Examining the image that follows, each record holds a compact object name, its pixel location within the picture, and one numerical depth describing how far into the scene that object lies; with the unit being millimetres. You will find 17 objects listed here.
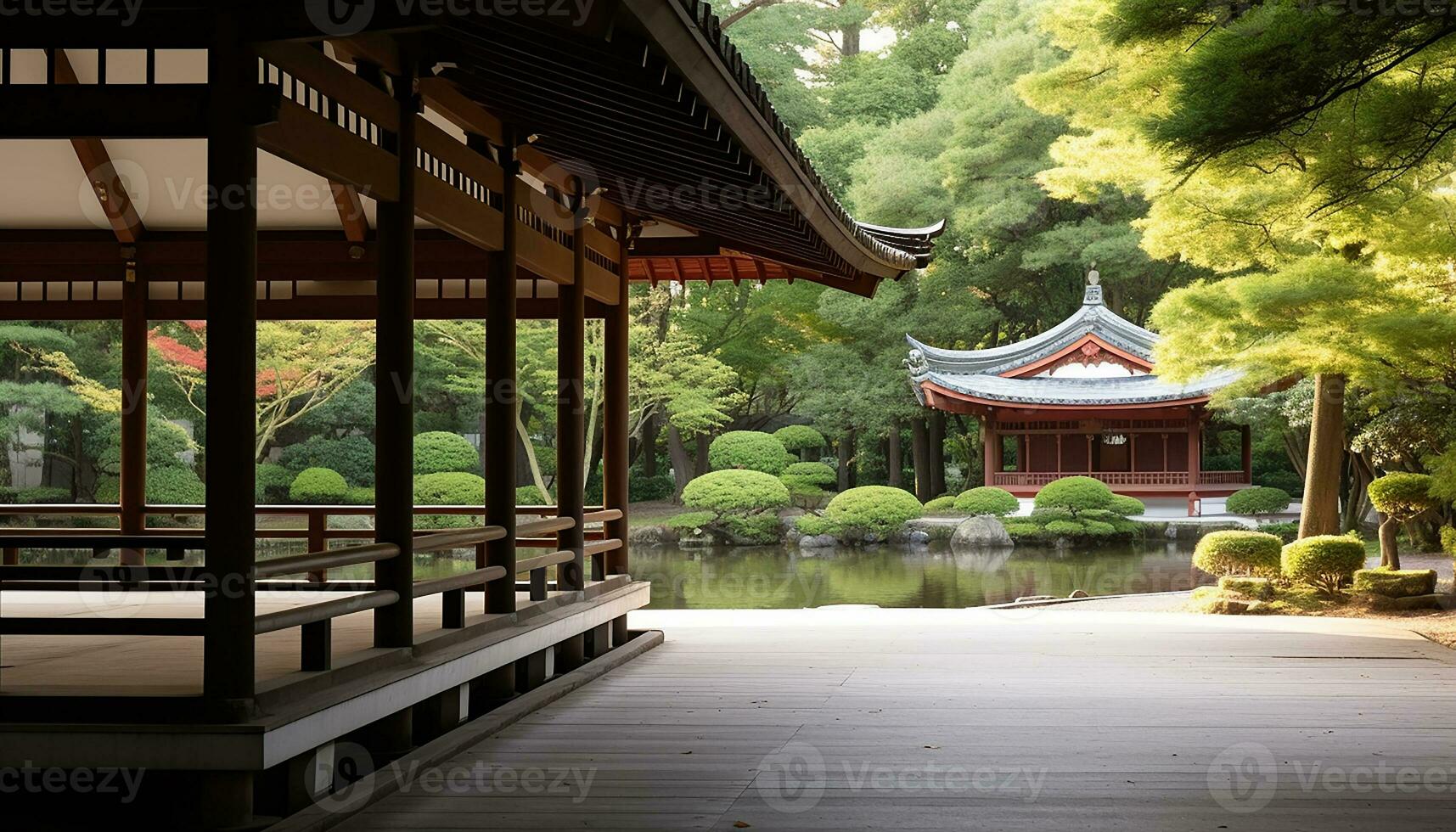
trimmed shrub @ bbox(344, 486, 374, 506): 25219
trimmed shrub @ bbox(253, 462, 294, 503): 25297
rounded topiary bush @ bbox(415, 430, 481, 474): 24422
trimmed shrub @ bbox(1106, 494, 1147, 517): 25797
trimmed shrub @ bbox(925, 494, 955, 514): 27491
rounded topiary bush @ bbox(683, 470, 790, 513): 25844
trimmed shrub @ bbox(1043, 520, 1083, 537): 25250
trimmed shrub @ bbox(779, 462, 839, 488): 28797
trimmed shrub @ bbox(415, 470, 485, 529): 22531
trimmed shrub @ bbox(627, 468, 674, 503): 32281
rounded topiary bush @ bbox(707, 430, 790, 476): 27641
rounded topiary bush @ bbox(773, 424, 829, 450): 30344
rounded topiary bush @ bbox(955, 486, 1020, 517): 26344
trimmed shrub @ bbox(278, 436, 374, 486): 26547
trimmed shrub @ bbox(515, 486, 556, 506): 24677
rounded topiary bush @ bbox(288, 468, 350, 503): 24609
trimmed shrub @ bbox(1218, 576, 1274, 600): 12727
